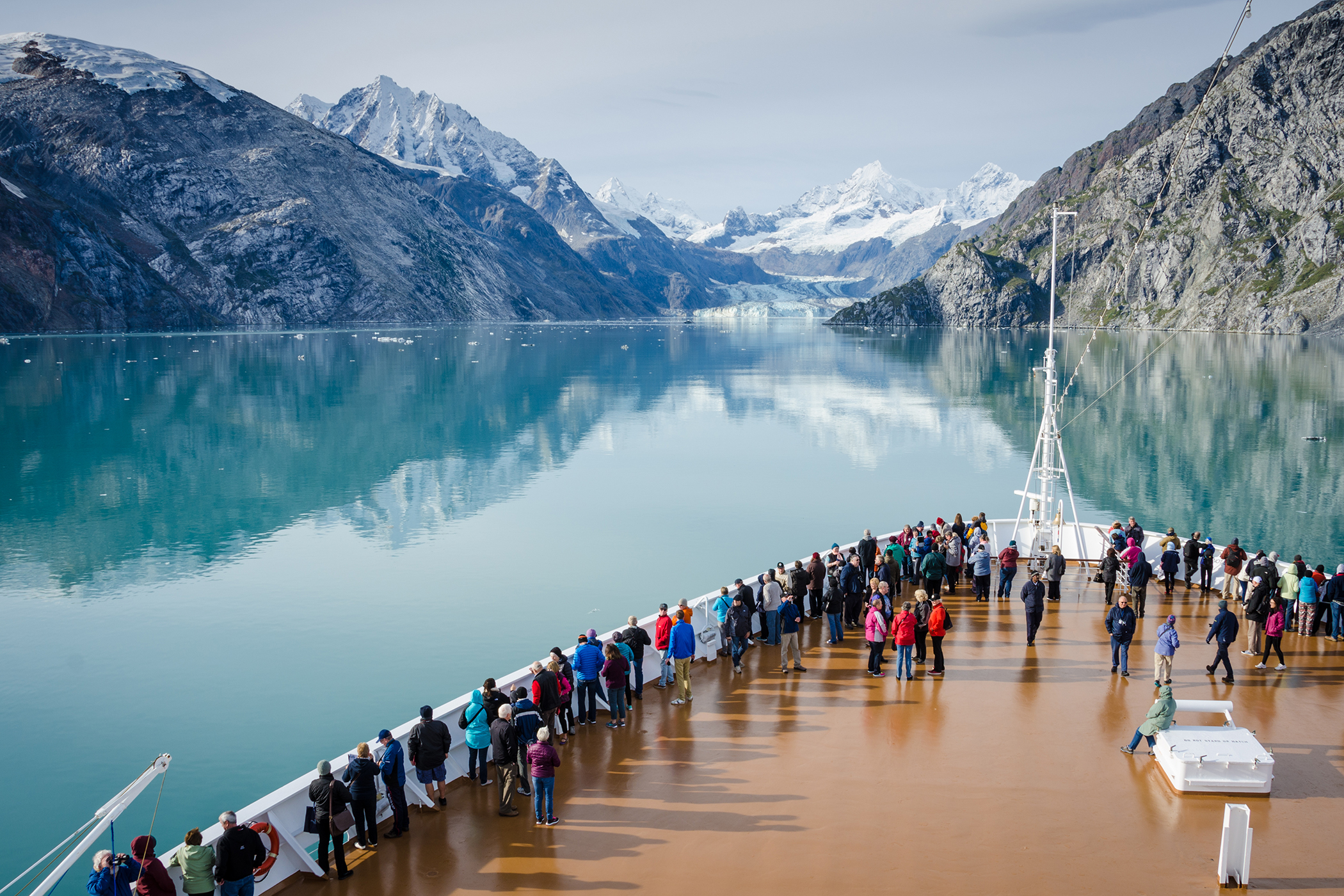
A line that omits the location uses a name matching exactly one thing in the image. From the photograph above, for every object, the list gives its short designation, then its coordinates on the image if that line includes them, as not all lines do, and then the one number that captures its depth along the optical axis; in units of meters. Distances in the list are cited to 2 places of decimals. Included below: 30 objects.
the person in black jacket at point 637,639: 16.97
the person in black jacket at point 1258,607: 18.72
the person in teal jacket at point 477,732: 14.03
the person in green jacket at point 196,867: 10.81
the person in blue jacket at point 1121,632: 17.75
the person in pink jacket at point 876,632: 18.09
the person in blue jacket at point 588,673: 15.88
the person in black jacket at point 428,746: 13.12
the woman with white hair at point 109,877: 10.23
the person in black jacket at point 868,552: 23.88
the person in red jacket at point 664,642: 17.91
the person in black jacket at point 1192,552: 23.70
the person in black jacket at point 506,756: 13.19
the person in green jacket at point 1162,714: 14.34
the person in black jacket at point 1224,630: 17.23
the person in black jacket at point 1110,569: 22.61
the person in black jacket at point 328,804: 11.82
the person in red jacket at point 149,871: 10.44
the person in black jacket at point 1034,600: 19.47
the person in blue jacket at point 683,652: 17.22
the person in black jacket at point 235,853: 10.85
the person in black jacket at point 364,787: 12.30
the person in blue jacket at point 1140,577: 21.39
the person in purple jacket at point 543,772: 12.72
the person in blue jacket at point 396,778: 12.65
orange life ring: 11.88
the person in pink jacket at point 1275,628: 17.81
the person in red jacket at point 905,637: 17.78
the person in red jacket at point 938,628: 18.39
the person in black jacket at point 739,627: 18.88
